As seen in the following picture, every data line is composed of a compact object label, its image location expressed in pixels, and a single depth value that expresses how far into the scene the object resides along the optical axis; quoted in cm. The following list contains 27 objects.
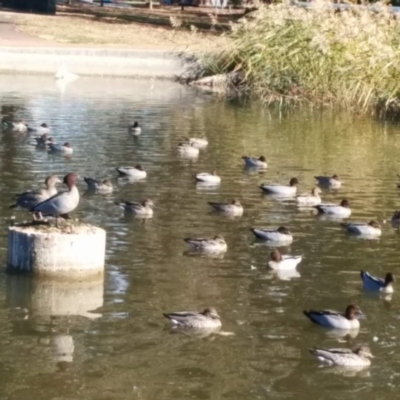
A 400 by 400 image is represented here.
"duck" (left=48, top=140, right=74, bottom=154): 2477
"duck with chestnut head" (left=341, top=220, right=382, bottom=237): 1869
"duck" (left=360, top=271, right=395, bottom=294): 1522
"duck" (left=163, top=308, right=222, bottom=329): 1322
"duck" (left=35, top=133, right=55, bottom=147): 2558
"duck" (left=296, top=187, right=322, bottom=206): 2108
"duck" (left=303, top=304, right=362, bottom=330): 1357
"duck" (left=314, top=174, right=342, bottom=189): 2295
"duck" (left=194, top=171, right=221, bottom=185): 2238
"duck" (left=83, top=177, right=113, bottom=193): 2098
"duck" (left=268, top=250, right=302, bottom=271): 1602
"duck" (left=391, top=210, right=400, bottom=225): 1962
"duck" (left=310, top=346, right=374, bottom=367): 1234
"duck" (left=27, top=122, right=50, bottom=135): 2753
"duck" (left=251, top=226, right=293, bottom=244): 1770
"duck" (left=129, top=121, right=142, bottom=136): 2831
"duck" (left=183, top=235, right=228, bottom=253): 1684
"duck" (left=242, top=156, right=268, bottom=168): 2436
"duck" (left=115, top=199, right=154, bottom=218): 1908
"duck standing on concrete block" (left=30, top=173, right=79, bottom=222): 1527
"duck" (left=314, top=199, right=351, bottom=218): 2005
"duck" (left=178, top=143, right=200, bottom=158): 2567
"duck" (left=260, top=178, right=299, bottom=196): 2167
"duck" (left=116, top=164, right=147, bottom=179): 2233
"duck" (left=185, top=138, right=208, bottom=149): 2644
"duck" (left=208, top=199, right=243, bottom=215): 1959
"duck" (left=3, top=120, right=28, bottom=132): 2796
